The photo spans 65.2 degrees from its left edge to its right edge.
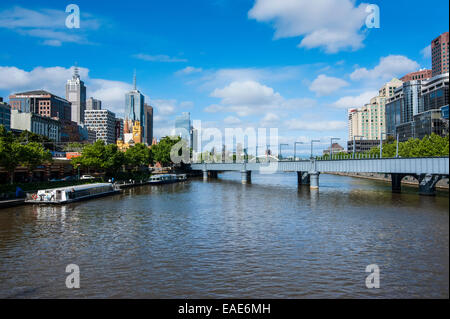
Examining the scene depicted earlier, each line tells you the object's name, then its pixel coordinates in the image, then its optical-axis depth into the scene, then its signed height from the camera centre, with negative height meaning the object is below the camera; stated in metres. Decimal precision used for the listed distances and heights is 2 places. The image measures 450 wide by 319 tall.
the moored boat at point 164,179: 131.38 -6.59
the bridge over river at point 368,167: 66.38 -1.37
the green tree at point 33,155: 72.44 +1.71
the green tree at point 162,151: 184.49 +6.12
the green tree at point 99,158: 101.75 +1.53
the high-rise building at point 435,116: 174.24 +23.12
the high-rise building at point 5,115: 187.73 +26.48
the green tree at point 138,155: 147.12 +3.28
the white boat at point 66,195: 65.62 -6.32
